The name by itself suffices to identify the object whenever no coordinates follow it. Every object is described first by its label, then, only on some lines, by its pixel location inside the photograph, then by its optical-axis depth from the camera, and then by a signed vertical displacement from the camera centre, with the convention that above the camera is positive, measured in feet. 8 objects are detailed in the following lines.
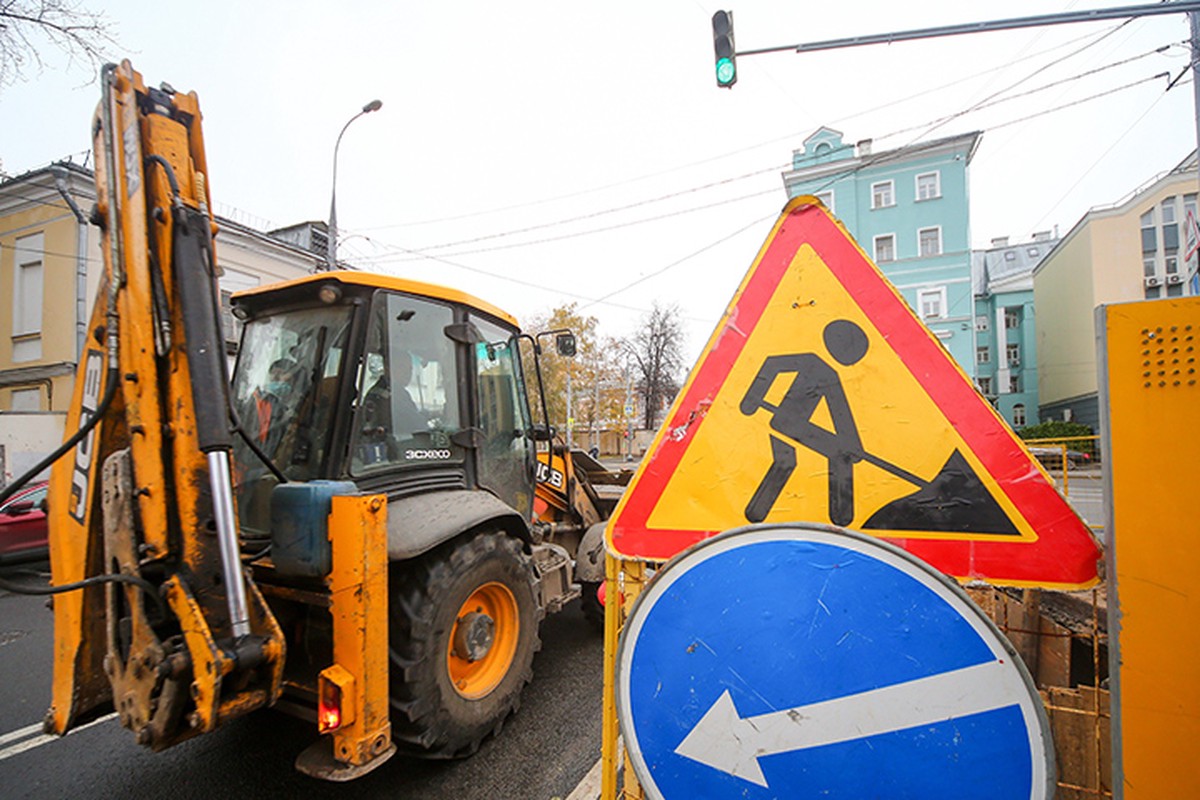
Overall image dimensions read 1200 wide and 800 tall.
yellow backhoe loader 6.68 -1.51
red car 24.21 -4.87
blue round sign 3.27 -1.81
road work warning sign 3.98 -0.26
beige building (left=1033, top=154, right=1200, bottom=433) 84.17 +23.65
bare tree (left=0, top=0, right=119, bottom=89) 25.69 +19.03
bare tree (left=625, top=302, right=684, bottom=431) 111.04 +10.57
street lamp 38.32 +14.22
